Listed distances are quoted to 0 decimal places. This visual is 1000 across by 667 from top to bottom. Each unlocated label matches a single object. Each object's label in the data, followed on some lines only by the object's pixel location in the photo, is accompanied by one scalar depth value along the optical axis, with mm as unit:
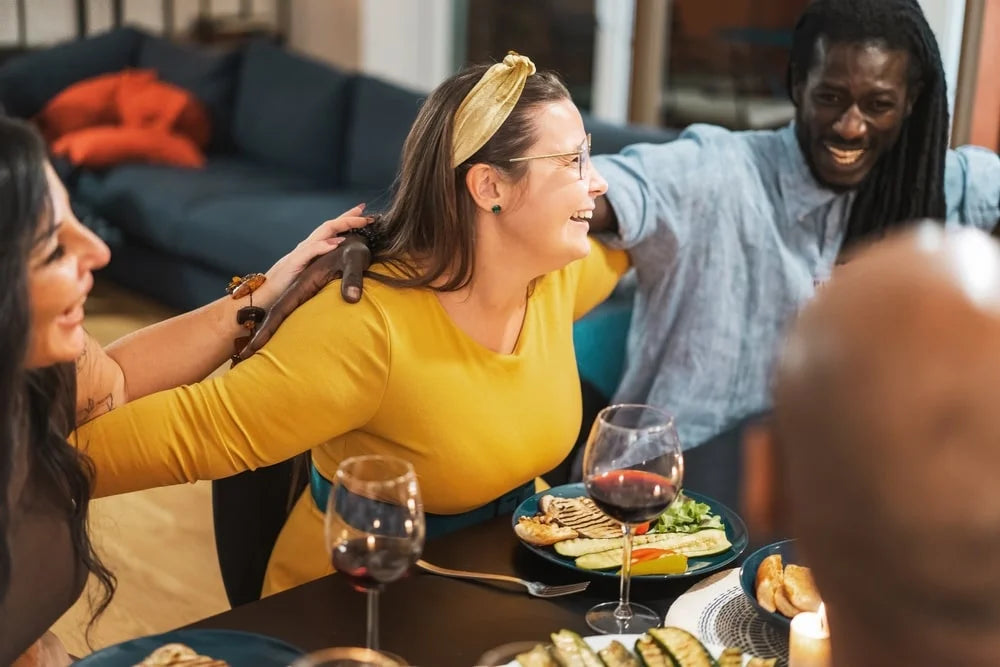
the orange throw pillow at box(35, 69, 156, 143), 6417
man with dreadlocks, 2787
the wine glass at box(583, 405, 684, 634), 2088
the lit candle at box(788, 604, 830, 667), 1916
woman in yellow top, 2328
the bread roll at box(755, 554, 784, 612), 2109
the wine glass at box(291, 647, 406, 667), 1825
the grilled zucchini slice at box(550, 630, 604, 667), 1971
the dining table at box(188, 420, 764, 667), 2064
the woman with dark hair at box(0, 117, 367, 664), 1945
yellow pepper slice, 2187
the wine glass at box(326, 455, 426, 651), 1916
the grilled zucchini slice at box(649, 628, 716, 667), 1973
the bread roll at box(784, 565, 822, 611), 2080
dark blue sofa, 5520
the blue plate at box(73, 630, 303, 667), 1996
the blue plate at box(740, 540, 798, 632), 2083
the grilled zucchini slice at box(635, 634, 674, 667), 1980
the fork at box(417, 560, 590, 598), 2163
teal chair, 2962
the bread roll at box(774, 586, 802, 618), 2086
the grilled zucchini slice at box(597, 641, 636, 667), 1980
